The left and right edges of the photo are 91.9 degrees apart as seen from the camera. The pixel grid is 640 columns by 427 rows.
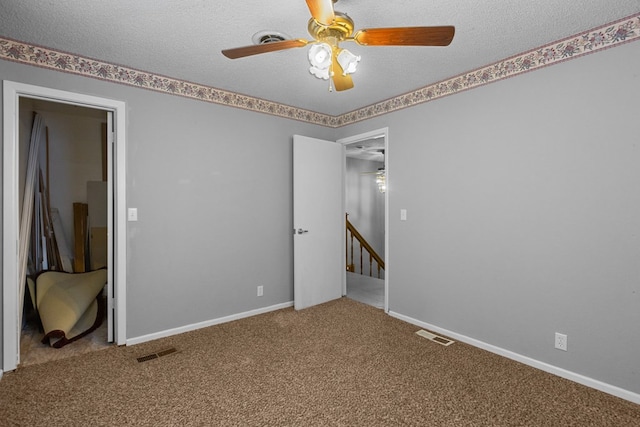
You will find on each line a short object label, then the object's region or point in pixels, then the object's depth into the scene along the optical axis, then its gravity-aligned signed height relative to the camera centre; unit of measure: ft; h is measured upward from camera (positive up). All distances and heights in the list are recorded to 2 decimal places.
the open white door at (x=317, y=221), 11.95 -0.36
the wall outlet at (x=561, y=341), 7.36 -3.13
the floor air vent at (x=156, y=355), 8.18 -3.88
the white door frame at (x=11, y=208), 7.36 +0.12
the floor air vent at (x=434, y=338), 9.20 -3.87
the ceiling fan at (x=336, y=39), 4.54 +2.77
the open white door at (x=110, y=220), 8.91 -0.22
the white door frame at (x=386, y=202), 11.48 +0.35
